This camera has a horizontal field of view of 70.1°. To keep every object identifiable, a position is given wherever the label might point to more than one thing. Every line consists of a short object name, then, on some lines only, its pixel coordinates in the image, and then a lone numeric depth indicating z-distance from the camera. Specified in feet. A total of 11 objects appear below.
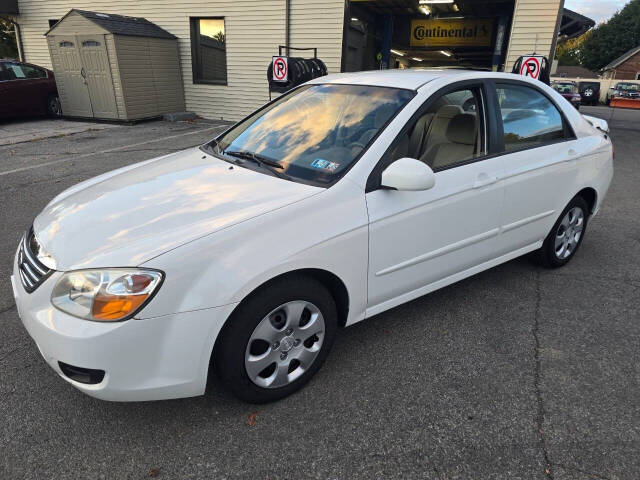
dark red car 37.14
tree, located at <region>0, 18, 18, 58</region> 99.30
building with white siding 36.86
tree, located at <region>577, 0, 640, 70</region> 202.66
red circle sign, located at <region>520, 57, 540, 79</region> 27.94
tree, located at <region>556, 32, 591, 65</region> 253.03
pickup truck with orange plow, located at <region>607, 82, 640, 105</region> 93.69
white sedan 6.25
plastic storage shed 37.40
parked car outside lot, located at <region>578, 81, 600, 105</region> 102.73
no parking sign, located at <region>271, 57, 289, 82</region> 33.47
